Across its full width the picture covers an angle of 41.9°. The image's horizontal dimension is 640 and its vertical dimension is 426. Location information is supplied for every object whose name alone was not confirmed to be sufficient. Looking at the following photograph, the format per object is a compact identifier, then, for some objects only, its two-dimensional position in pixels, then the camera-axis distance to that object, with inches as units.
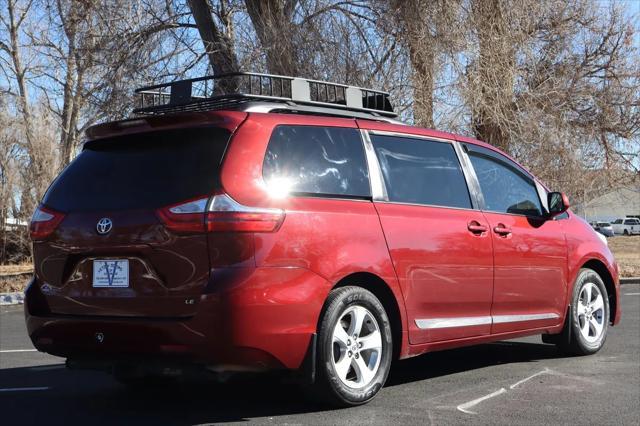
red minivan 183.2
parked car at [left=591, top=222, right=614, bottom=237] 2494.8
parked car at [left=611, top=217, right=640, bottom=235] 3157.0
